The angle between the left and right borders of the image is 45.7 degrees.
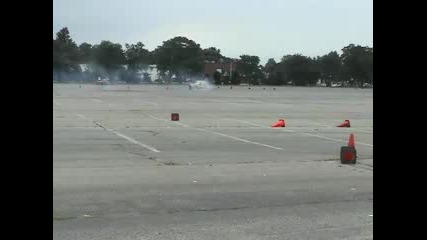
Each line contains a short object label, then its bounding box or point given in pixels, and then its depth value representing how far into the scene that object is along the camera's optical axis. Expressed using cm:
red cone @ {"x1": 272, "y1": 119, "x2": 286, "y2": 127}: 1730
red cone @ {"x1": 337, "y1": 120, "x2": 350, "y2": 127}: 1805
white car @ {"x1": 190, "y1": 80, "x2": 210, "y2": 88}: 7306
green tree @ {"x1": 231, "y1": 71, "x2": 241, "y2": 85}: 9662
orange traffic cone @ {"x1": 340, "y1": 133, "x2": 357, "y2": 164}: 946
